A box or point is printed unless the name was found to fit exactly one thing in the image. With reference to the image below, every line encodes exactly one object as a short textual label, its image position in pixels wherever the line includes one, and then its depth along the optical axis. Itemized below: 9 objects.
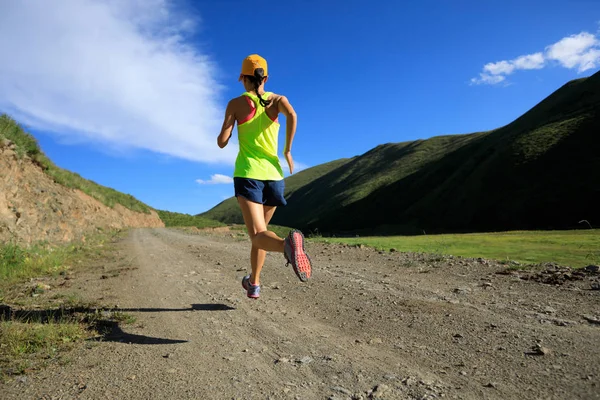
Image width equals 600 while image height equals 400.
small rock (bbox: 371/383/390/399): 2.06
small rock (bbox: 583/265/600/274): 5.08
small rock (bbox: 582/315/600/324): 3.12
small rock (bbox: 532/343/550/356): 2.47
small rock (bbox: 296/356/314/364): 2.62
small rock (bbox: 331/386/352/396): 2.13
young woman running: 3.82
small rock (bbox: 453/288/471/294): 4.53
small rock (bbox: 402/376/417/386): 2.19
